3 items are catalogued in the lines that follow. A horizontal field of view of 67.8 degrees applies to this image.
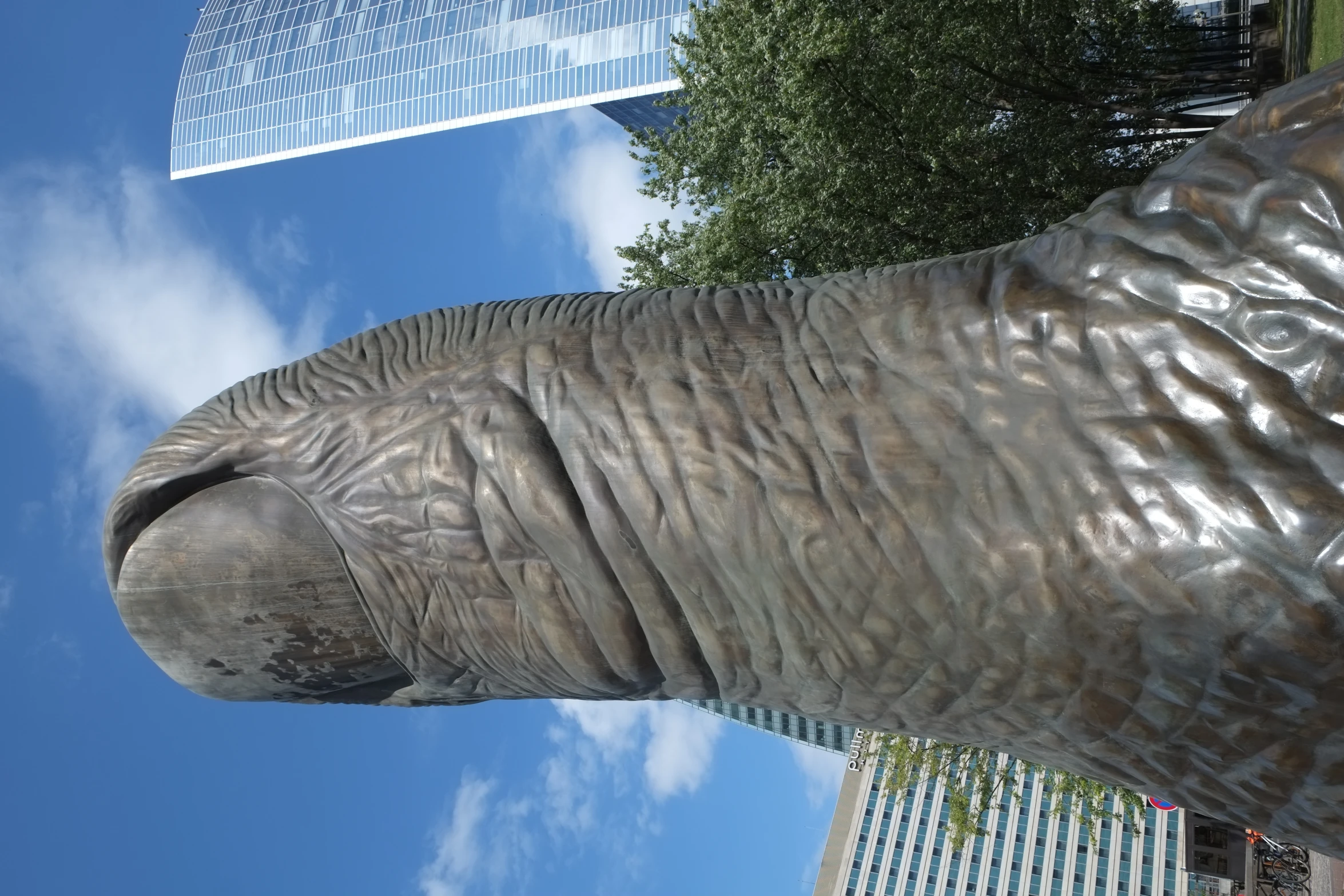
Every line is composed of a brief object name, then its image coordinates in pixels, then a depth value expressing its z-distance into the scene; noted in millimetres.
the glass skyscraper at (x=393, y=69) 49125
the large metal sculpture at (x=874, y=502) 1741
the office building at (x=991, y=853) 62125
